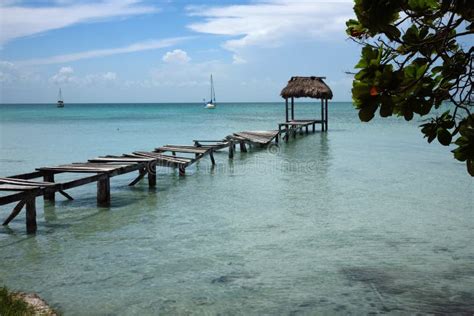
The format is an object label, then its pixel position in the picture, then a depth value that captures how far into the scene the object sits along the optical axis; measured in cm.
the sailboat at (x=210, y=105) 9633
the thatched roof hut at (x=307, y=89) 2795
